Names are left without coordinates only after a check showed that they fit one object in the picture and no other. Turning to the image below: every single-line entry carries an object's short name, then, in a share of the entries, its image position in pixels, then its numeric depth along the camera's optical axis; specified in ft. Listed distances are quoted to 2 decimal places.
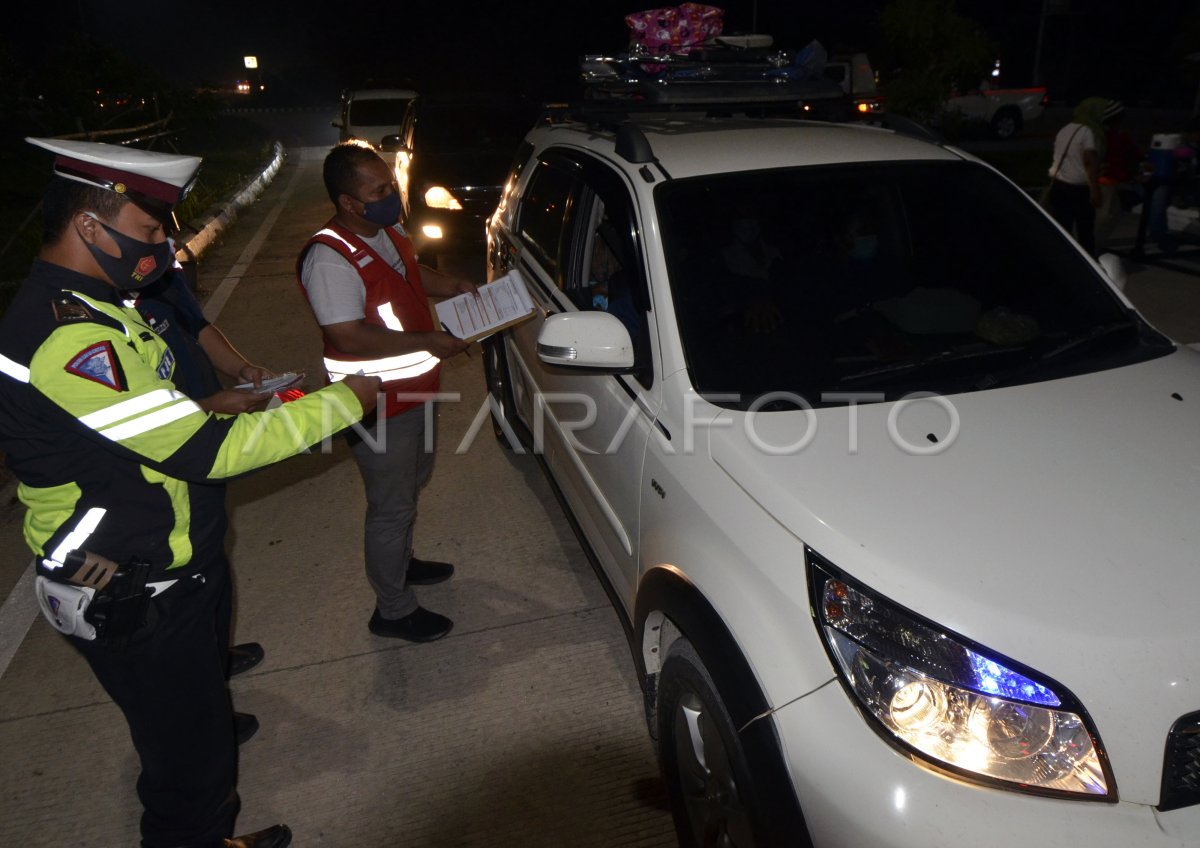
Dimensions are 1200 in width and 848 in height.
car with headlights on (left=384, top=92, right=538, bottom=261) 30.86
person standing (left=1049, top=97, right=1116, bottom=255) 25.94
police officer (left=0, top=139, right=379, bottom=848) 6.41
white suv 5.67
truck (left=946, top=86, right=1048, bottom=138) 79.53
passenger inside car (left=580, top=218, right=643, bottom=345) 10.26
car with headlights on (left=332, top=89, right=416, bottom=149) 55.11
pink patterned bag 15.38
